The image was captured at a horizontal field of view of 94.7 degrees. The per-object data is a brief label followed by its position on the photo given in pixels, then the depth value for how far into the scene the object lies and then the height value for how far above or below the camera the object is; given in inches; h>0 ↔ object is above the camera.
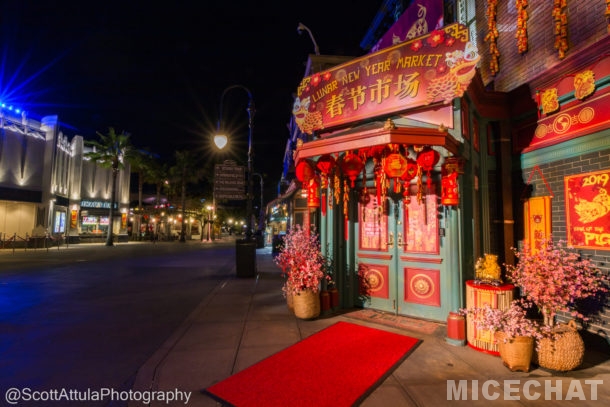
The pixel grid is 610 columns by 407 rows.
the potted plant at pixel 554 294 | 141.6 -34.5
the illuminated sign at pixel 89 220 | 1280.0 +7.2
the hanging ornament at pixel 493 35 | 250.5 +171.7
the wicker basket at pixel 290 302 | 244.7 -68.4
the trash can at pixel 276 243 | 734.6 -48.6
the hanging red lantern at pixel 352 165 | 231.6 +50.5
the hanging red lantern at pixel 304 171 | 233.9 +45.7
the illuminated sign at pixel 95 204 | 1253.8 +80.5
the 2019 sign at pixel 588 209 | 168.9 +12.4
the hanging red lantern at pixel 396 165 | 194.4 +42.3
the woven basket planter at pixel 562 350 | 141.1 -61.4
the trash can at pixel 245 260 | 421.4 -54.3
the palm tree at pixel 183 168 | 1491.1 +291.8
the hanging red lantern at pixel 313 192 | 248.2 +29.0
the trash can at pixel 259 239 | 1024.5 -56.7
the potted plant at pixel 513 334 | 143.1 -55.2
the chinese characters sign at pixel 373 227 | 241.9 -1.0
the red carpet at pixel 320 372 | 122.2 -75.2
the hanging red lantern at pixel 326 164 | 231.5 +50.9
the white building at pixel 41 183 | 884.6 +137.8
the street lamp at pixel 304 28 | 345.9 +244.0
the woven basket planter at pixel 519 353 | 142.9 -63.8
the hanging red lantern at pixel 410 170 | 205.9 +41.9
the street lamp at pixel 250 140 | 378.9 +114.1
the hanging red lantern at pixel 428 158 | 198.7 +48.4
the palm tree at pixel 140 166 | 1344.7 +285.9
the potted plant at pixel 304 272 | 222.2 -37.9
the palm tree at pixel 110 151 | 1165.1 +295.4
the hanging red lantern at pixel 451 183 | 194.5 +30.9
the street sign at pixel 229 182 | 402.0 +60.6
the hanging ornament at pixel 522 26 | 223.3 +161.5
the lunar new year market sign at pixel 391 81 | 194.1 +114.8
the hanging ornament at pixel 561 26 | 191.5 +138.9
